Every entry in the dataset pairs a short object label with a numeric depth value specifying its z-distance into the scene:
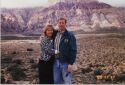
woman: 2.59
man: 2.58
